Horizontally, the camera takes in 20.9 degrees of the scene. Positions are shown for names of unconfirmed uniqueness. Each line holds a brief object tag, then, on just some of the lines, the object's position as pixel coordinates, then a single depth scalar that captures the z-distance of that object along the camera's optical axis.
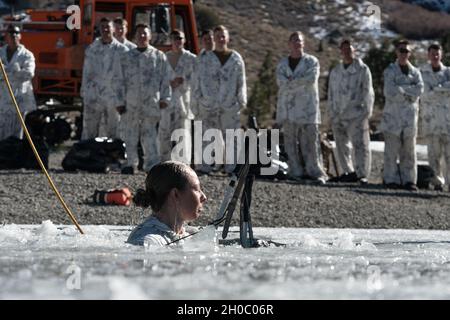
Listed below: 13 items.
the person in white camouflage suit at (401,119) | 16.44
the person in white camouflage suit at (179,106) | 17.33
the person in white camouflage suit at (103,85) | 16.50
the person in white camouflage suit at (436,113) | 16.91
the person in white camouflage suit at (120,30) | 17.03
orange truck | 22.56
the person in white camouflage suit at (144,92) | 16.31
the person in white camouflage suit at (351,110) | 17.08
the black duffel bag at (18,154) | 16.23
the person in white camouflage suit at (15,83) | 17.00
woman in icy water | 6.25
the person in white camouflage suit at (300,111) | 16.48
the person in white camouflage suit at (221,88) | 16.53
